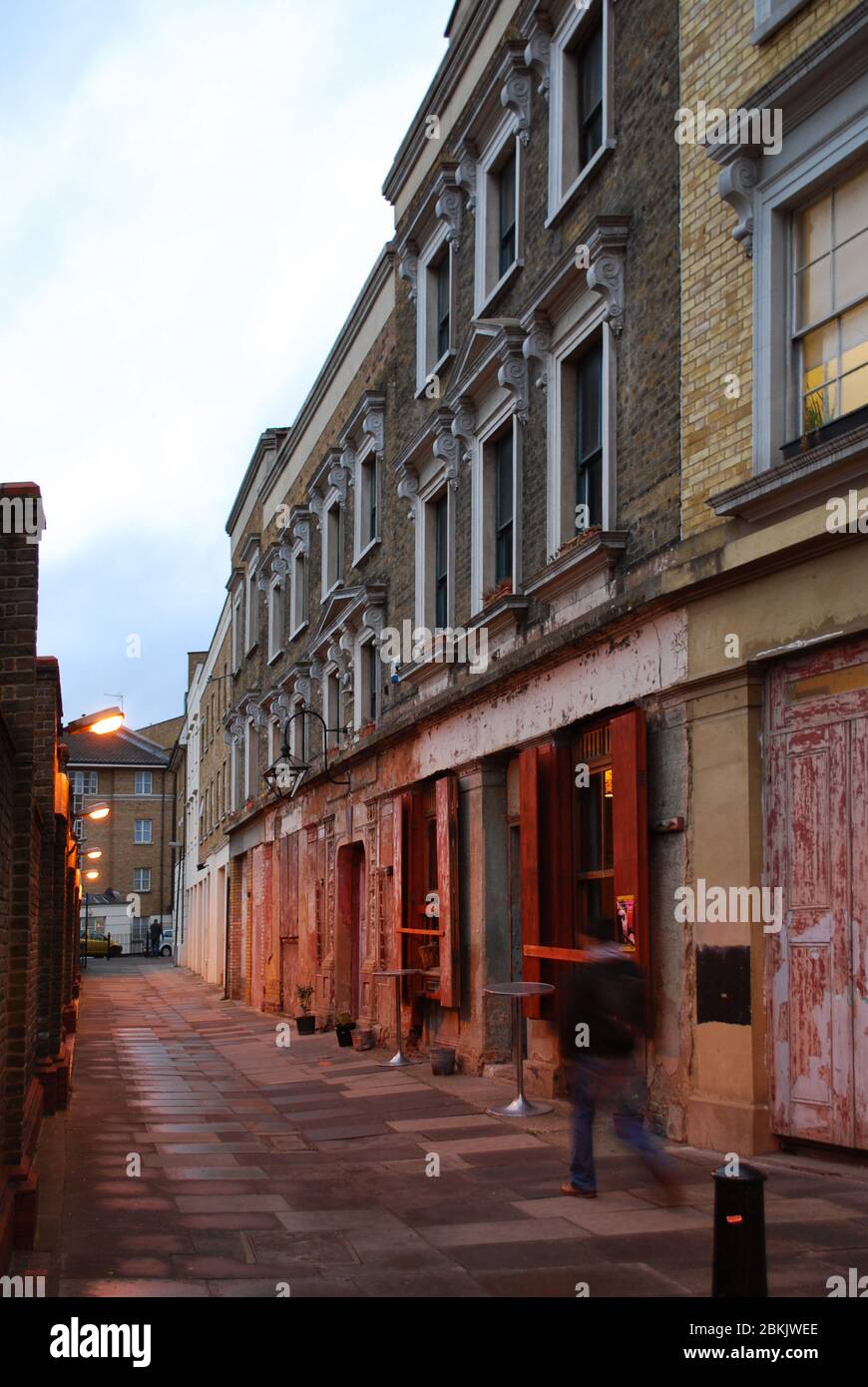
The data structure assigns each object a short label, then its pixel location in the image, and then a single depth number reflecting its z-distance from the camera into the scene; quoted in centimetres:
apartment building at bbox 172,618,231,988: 4412
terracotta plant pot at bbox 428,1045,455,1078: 1567
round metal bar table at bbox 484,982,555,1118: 1227
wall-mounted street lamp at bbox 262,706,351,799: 2634
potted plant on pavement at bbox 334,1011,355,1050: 2027
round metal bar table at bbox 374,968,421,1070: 1698
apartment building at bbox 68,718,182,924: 8550
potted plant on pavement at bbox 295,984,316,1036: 2298
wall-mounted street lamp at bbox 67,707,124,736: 1345
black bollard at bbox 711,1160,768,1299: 529
